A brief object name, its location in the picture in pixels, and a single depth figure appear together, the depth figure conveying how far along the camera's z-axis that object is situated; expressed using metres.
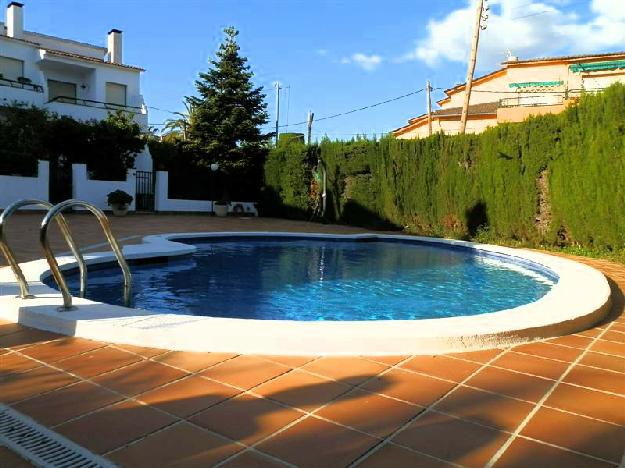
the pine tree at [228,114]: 22.11
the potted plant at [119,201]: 18.98
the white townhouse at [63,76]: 24.25
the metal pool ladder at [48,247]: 4.04
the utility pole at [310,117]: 29.44
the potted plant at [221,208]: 21.70
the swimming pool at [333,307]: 3.64
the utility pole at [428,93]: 26.41
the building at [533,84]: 26.67
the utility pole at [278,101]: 41.09
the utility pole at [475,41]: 17.86
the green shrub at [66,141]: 19.06
